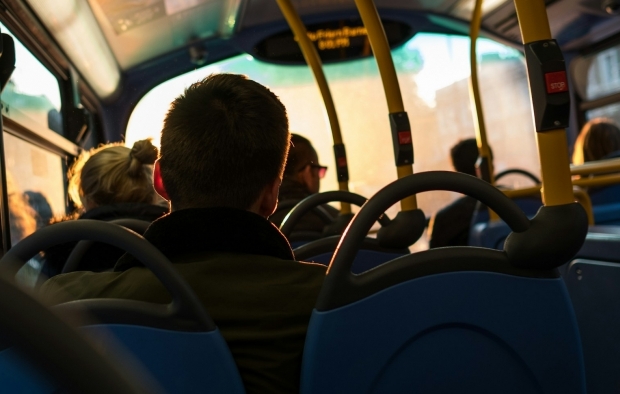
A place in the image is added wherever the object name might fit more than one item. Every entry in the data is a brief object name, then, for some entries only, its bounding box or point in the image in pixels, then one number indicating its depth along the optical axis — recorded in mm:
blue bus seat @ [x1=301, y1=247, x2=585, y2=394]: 988
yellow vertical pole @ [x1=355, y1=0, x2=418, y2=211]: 1965
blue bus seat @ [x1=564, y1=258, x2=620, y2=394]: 2021
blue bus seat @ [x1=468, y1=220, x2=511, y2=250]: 3133
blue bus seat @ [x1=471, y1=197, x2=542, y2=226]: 3869
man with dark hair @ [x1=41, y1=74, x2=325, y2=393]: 1017
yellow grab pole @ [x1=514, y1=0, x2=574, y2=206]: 1296
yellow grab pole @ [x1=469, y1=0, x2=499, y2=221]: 3595
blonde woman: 2160
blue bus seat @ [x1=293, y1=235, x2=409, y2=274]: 1858
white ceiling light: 3029
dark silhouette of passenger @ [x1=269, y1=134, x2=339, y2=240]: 2914
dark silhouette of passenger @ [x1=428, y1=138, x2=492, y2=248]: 3816
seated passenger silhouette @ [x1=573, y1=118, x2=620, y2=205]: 4191
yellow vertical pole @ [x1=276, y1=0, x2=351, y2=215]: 2389
